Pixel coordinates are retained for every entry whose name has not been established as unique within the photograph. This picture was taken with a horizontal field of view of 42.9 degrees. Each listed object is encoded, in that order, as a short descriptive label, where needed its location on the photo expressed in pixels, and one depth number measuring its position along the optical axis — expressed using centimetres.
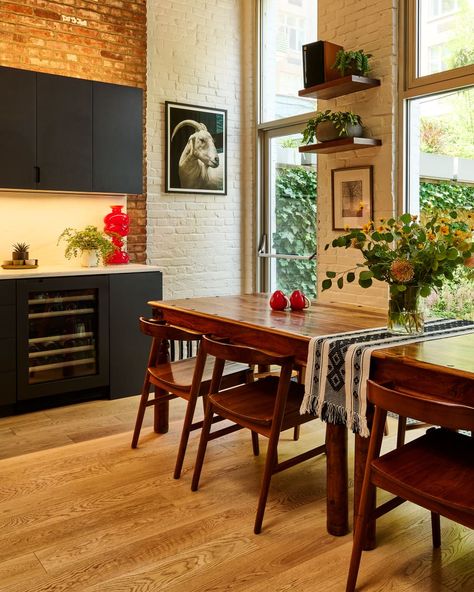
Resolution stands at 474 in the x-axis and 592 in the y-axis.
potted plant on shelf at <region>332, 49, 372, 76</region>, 427
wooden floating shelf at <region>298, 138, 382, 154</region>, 425
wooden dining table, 215
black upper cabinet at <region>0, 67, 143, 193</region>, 433
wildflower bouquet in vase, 246
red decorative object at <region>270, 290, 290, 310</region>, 335
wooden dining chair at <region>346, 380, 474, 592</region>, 184
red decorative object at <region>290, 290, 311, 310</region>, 335
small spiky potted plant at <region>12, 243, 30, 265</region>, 448
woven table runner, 235
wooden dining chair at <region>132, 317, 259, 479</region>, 314
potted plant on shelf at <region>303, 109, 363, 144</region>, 429
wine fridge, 426
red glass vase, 504
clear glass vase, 257
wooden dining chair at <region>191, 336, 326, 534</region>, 259
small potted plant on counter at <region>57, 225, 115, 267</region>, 474
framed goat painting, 549
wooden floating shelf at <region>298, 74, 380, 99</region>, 421
